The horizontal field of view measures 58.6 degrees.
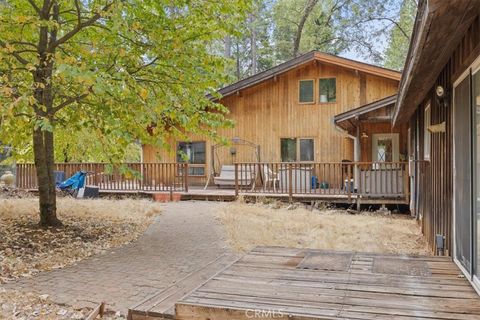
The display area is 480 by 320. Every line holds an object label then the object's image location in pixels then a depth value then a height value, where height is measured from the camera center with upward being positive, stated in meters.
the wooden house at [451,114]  3.09 +0.48
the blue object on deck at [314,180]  12.81 -0.50
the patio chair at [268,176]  12.86 -0.38
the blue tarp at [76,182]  13.42 -0.52
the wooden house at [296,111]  14.02 +1.82
